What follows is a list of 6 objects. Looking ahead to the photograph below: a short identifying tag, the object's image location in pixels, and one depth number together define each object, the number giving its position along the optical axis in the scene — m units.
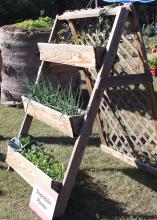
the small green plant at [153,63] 11.96
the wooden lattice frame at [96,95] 4.02
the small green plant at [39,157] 4.31
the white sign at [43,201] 4.03
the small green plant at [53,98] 4.22
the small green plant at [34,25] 8.41
